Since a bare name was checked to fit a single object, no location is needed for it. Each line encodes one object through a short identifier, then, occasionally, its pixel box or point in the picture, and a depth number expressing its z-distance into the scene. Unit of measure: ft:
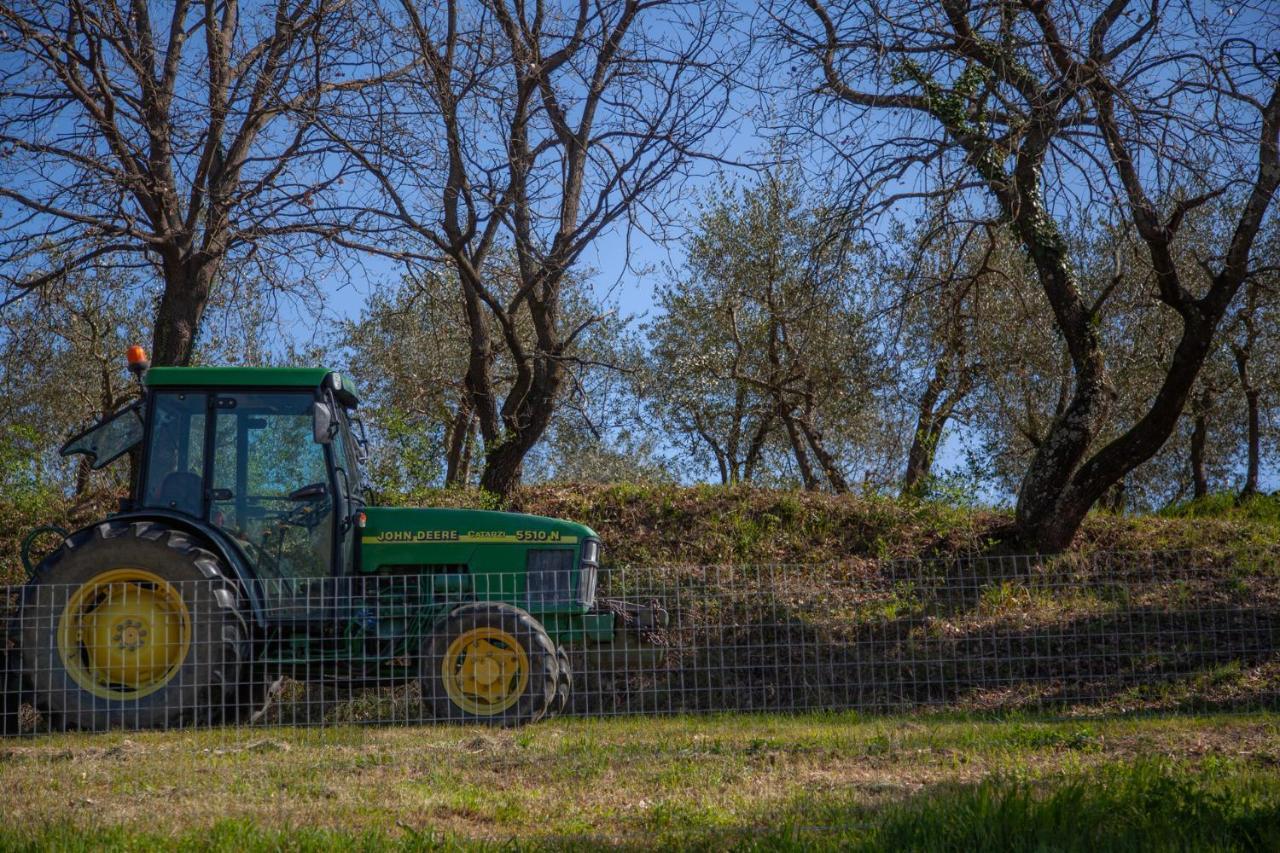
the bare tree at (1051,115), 28.22
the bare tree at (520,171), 37.04
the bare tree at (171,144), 36.99
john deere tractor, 24.97
